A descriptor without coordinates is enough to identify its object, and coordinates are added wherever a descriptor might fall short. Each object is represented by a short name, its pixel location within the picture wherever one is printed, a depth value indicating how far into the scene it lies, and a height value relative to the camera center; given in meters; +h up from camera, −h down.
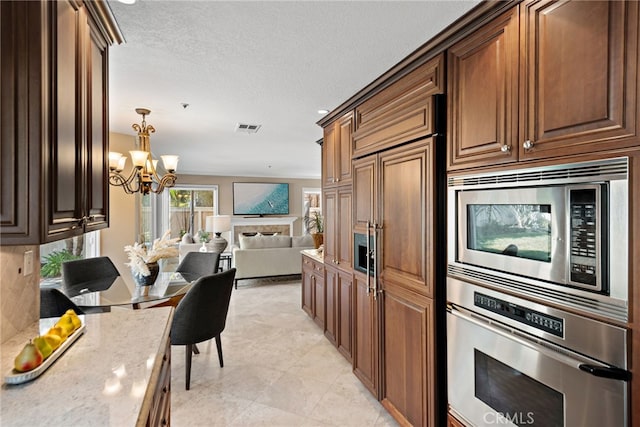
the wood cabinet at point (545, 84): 1.00 +0.50
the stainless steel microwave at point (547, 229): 1.01 -0.06
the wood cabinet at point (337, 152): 2.90 +0.61
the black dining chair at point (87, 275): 2.93 -0.65
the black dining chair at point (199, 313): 2.54 -0.83
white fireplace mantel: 9.35 -0.26
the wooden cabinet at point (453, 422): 1.62 -1.10
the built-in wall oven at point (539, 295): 1.02 -0.33
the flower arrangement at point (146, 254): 2.70 -0.37
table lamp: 6.74 -0.33
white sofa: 5.66 -0.79
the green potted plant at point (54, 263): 3.14 -0.52
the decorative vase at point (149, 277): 2.78 -0.57
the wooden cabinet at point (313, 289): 3.60 -0.95
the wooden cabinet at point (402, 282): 1.76 -0.44
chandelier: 2.94 +0.47
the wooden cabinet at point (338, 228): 2.84 -0.15
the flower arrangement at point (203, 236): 8.07 -0.62
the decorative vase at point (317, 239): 4.48 -0.38
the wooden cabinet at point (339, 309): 2.87 -0.95
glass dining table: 2.41 -0.68
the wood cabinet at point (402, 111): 1.77 +0.65
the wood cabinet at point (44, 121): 0.95 +0.30
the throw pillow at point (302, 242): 5.96 -0.56
